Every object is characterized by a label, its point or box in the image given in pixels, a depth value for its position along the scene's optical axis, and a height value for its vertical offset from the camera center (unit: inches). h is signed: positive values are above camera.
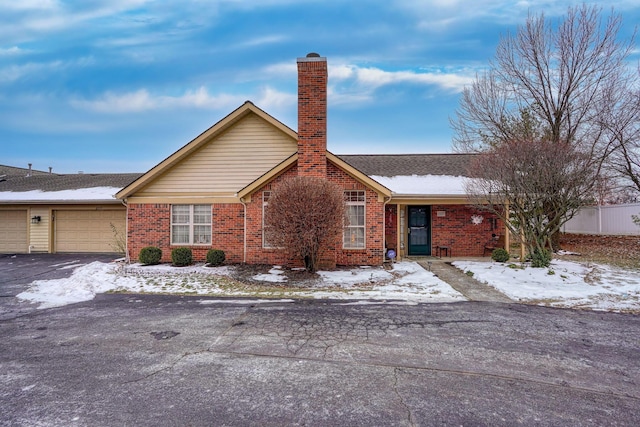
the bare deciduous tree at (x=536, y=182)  383.6 +43.7
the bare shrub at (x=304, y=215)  359.3 +6.6
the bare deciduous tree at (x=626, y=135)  541.3 +134.5
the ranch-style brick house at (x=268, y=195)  441.1 +34.0
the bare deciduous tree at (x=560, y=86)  555.5 +233.0
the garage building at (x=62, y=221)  622.8 +2.4
